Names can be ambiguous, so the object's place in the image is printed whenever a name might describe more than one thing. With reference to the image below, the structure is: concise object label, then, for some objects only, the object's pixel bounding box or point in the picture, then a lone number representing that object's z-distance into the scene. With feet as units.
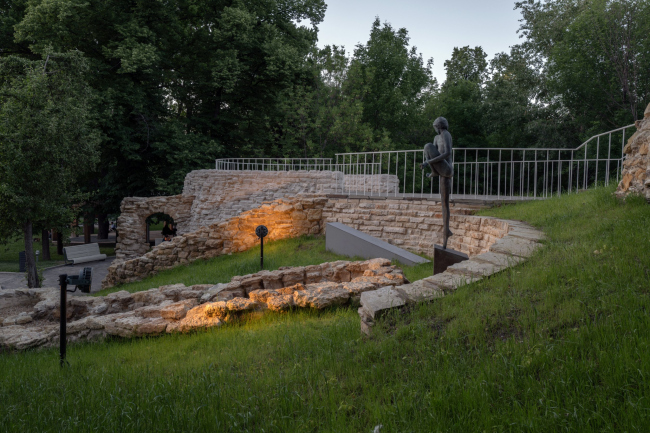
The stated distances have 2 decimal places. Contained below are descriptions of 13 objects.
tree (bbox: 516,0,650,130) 54.70
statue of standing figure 19.84
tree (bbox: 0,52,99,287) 33.71
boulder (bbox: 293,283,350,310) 16.37
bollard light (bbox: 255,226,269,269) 33.50
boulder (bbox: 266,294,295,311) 16.49
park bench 62.24
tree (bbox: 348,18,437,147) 88.22
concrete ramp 28.11
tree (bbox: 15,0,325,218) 61.36
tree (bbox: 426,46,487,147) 82.38
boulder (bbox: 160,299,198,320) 17.26
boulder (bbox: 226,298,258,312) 16.31
